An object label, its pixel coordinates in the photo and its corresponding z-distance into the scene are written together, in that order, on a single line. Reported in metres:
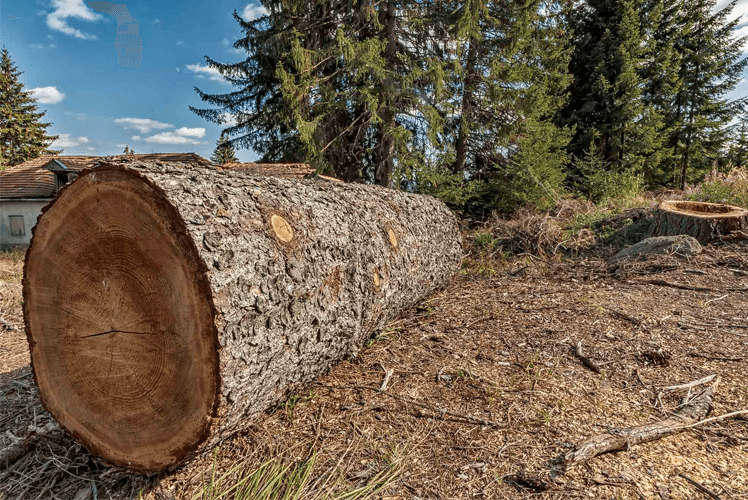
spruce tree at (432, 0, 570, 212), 8.34
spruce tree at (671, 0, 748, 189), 14.98
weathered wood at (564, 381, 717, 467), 1.68
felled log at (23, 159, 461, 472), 1.49
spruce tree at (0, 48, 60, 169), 20.95
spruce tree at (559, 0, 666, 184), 11.99
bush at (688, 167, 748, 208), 6.73
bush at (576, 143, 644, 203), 9.12
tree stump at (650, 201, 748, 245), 5.19
